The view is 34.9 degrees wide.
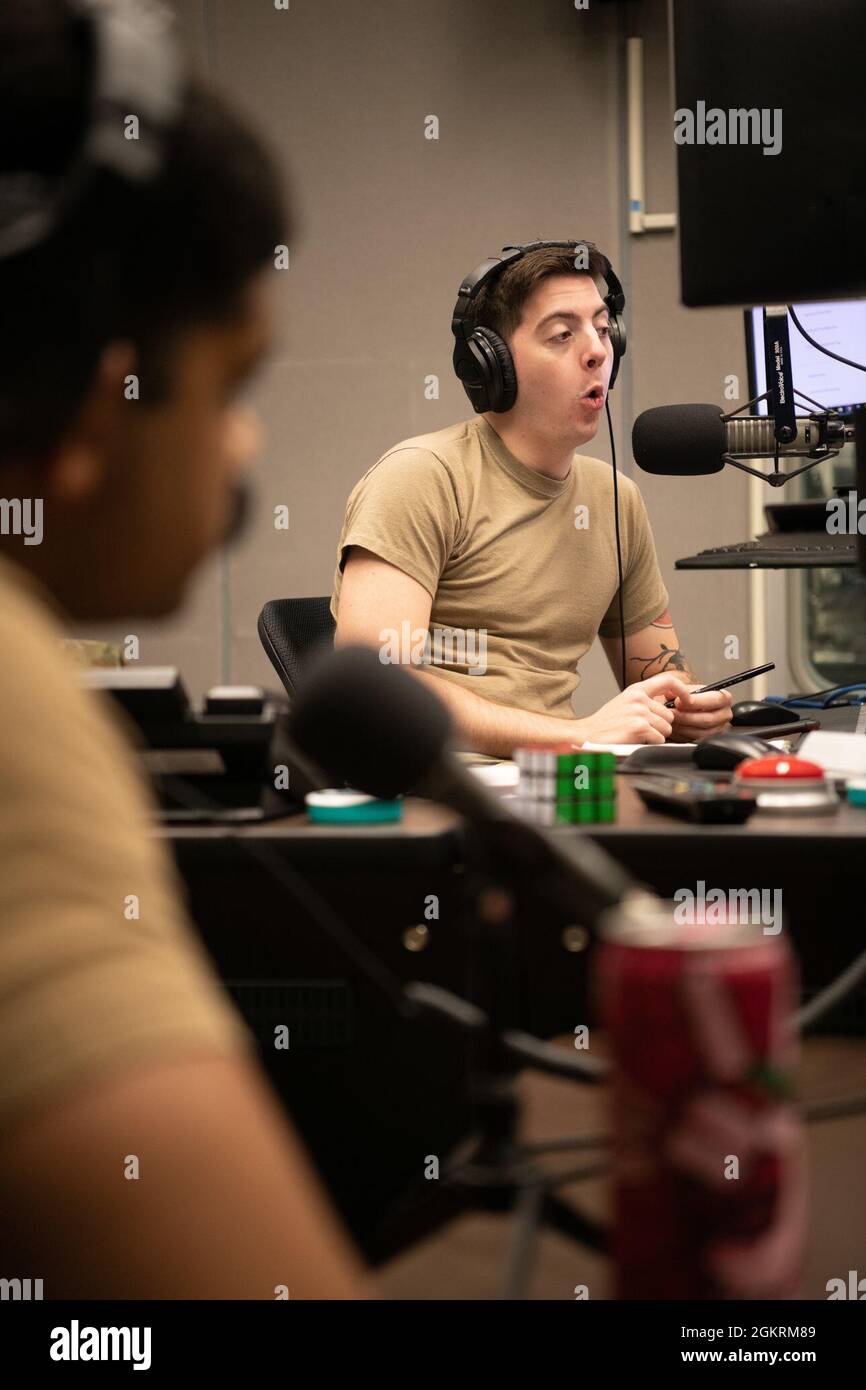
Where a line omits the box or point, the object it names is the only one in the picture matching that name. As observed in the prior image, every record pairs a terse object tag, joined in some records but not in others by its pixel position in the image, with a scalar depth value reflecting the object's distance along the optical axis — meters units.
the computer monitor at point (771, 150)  1.21
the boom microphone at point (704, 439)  1.73
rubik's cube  1.05
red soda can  0.43
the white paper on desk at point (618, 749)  1.48
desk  1.00
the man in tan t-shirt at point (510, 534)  2.00
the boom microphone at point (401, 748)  0.57
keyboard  1.95
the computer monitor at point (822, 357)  2.14
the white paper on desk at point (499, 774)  1.23
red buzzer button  1.12
